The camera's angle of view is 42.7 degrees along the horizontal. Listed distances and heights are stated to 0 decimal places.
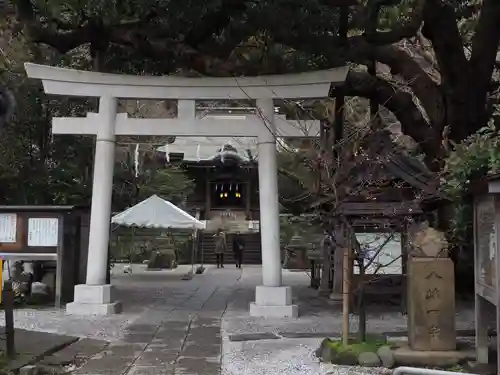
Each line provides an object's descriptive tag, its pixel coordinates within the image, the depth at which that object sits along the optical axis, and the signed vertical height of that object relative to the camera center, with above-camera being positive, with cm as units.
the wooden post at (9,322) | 780 -104
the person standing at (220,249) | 2933 -40
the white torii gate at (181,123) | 1267 +237
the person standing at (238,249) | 2896 -39
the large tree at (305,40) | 1184 +410
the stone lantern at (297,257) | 2766 -68
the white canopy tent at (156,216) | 2095 +76
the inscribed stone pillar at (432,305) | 791 -77
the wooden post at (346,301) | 826 -77
